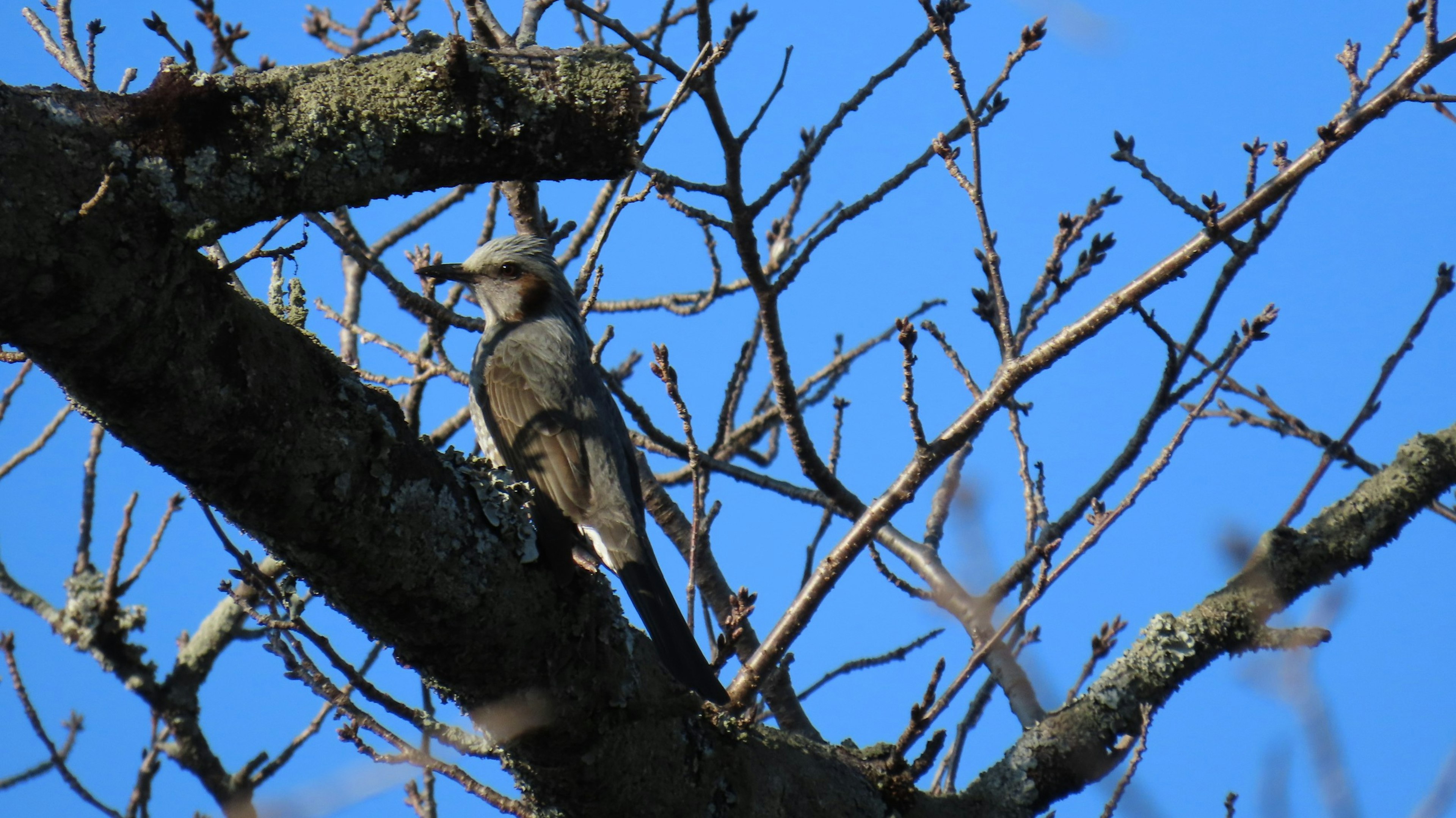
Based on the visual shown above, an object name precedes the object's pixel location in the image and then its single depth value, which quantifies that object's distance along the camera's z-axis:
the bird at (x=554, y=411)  10.24
